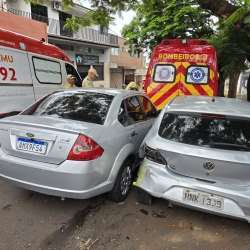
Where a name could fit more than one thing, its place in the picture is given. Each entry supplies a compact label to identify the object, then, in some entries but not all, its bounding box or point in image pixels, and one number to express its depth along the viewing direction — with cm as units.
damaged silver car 218
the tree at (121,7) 477
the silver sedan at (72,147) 239
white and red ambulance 487
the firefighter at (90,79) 618
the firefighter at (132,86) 715
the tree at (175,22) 995
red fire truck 564
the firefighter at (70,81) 606
